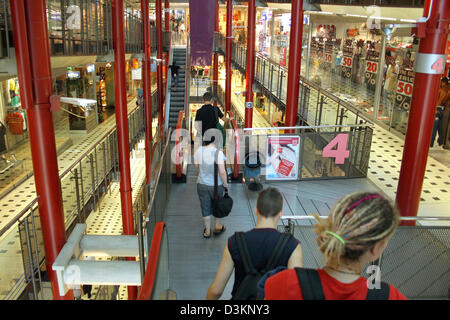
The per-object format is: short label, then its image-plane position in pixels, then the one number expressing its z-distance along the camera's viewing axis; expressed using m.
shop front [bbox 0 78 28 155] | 14.48
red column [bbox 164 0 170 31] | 23.67
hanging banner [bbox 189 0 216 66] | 13.66
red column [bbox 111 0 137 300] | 8.18
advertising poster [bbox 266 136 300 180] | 7.98
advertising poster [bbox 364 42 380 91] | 15.05
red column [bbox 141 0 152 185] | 13.91
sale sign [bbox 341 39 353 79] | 17.51
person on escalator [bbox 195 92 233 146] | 8.17
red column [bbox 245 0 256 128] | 13.03
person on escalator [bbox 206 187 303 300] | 2.33
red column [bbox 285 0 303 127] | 9.05
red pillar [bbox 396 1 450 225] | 5.31
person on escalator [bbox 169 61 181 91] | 18.35
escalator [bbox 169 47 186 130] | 17.34
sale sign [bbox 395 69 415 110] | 11.68
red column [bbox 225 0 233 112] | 16.98
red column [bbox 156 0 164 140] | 17.78
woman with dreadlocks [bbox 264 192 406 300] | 1.54
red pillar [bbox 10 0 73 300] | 4.11
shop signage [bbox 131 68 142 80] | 14.94
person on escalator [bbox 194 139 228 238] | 5.48
